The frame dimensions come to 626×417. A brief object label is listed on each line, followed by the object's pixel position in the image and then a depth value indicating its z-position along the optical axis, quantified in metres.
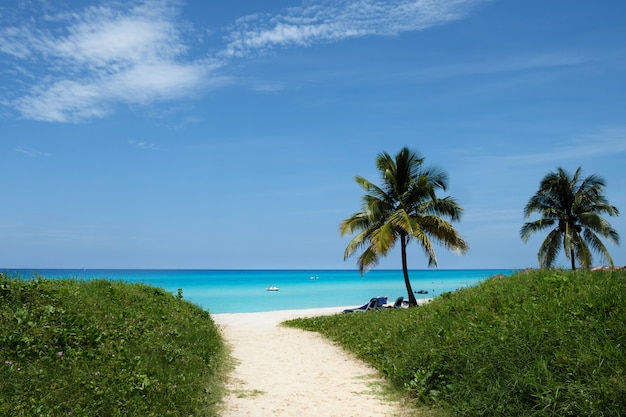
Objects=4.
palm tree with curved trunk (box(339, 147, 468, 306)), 22.69
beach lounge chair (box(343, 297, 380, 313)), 26.25
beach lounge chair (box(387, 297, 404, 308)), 27.09
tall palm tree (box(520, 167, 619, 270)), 25.83
